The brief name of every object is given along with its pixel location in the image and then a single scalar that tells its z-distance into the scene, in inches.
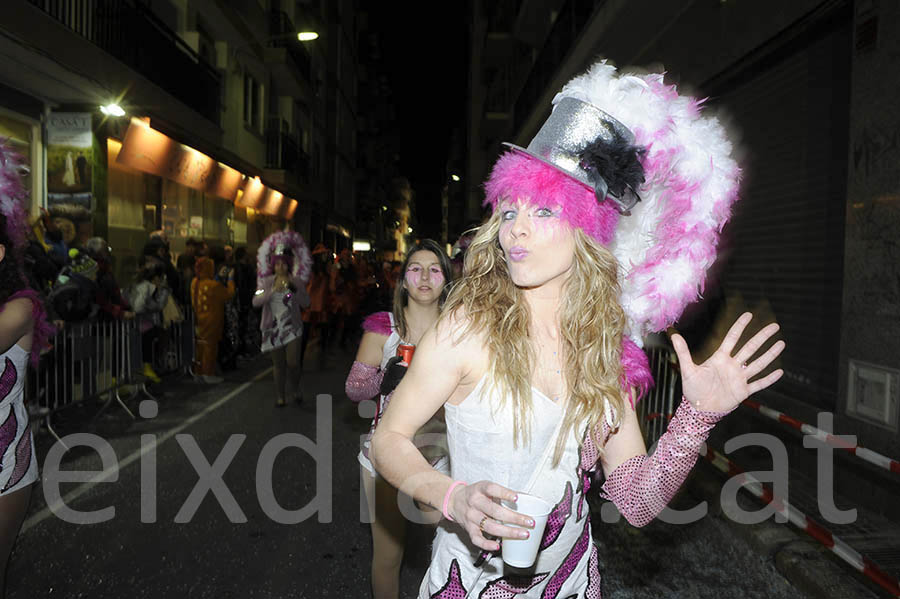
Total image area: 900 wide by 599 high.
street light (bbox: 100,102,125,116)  462.6
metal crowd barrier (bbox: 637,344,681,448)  274.2
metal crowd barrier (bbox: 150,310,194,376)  398.6
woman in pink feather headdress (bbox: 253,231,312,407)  335.0
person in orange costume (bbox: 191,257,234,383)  415.5
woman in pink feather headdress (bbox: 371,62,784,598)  73.4
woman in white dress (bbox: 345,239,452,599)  129.8
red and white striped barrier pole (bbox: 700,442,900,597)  141.3
